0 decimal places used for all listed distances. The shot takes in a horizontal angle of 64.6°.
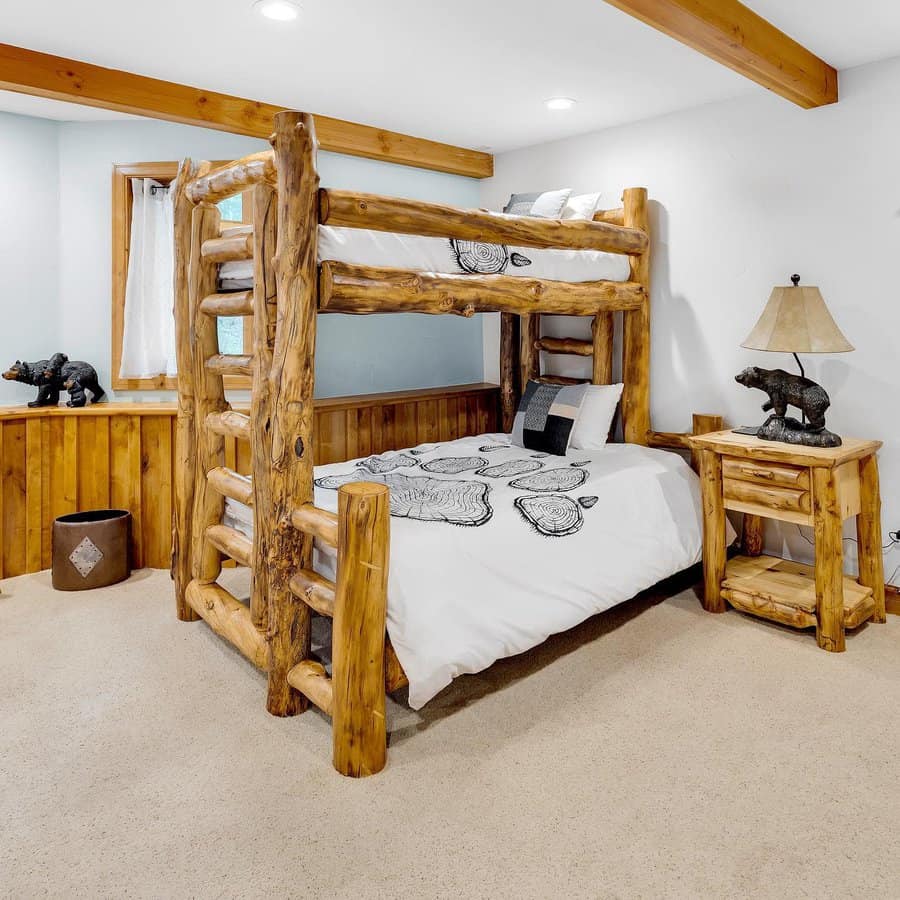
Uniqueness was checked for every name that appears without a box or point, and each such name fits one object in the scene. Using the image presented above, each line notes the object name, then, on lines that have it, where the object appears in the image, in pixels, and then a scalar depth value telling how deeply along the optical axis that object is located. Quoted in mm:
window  3773
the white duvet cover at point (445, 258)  2432
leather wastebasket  3326
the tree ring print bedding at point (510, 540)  2186
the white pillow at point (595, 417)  3566
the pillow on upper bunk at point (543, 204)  3717
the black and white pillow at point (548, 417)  3549
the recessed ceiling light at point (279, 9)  2402
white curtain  3826
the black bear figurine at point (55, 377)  3520
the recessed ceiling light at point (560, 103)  3413
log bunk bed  1991
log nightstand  2709
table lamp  2812
